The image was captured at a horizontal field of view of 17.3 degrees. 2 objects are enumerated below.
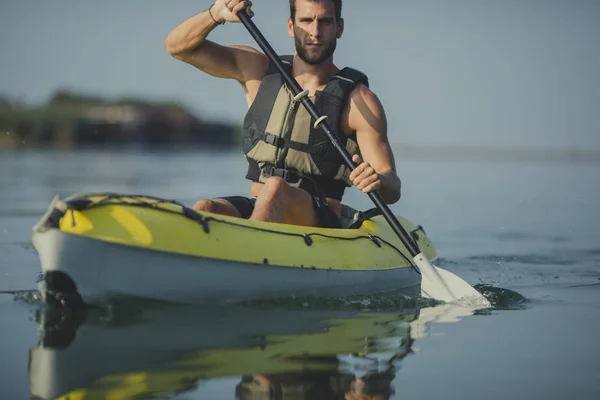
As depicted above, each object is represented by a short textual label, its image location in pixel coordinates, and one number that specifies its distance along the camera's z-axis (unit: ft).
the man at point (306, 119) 37.83
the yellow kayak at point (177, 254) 29.58
